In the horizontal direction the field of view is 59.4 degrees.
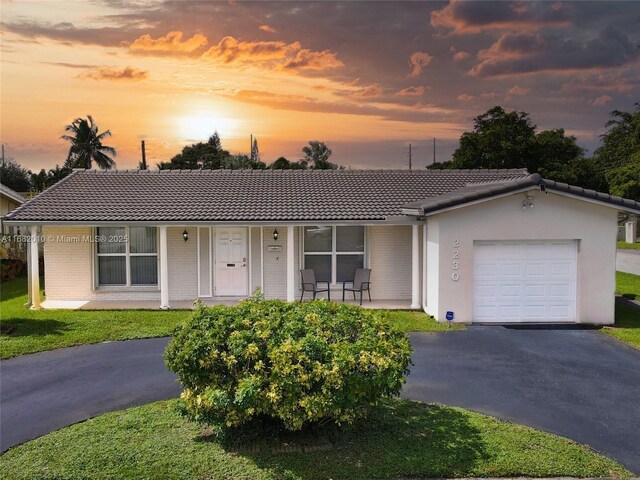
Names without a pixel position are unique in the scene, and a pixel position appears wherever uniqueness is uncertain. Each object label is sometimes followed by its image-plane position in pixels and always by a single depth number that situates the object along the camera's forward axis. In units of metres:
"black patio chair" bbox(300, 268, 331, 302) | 16.36
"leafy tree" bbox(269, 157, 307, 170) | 55.94
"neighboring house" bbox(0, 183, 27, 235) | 25.78
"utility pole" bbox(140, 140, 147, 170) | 51.97
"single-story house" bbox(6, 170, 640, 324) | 13.68
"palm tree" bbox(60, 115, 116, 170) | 59.41
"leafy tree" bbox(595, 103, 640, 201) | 43.84
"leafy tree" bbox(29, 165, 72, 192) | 48.27
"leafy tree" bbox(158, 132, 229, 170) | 60.69
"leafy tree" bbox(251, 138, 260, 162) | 67.16
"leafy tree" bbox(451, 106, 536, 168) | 45.16
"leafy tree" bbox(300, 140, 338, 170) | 63.18
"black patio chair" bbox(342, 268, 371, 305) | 16.53
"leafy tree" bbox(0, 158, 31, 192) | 59.75
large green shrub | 5.99
